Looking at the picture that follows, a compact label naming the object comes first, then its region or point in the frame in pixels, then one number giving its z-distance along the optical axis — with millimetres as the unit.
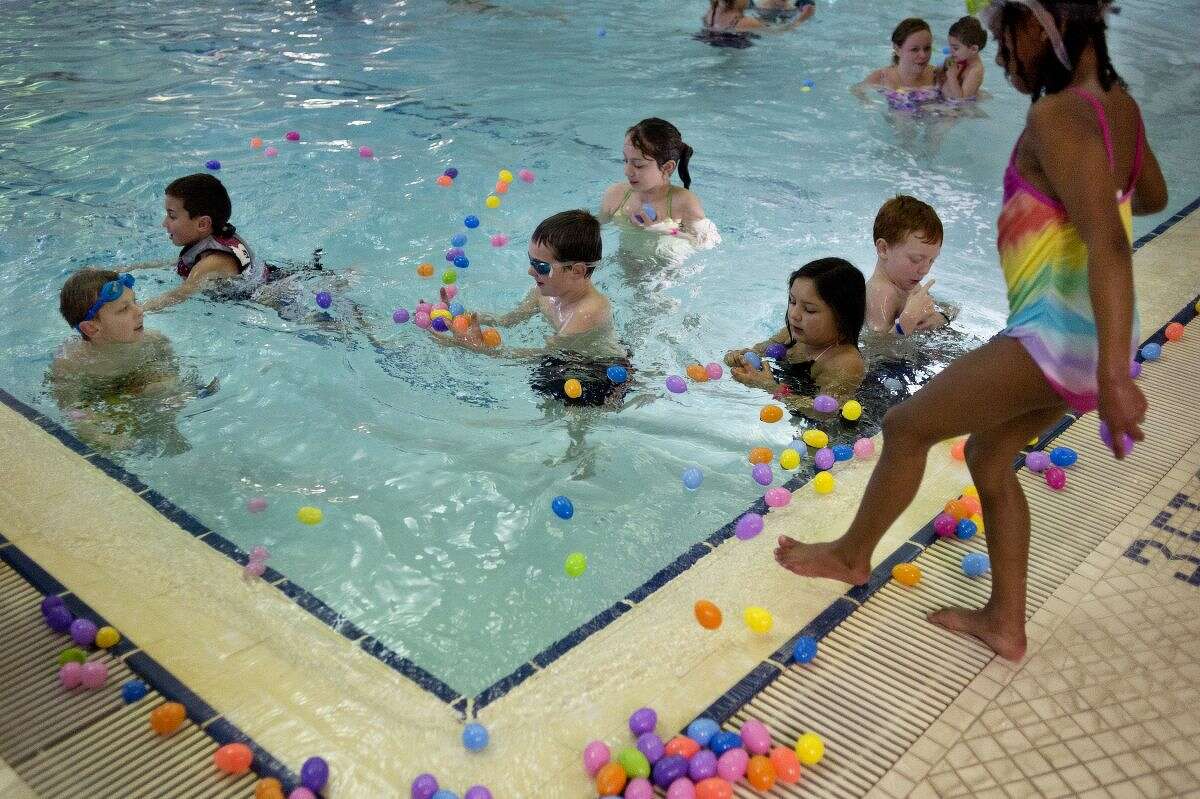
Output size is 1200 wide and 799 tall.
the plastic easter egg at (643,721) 2350
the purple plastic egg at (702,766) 2236
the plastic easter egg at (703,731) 2328
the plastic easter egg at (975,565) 2934
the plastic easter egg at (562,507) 3381
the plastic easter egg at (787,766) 2260
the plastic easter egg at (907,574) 2891
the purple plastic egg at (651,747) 2277
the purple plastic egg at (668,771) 2227
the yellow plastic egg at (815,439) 3740
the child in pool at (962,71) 8039
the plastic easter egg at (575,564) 3125
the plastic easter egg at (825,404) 3838
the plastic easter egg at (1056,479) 3336
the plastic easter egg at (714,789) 2178
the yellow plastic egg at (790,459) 3691
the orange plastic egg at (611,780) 2201
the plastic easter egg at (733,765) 2252
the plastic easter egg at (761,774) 2246
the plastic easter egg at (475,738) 2324
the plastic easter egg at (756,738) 2322
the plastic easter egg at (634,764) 2238
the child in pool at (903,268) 4105
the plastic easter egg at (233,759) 2240
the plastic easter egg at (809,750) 2303
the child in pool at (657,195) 5148
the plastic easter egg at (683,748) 2289
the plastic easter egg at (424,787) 2193
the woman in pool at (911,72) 8156
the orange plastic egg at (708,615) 2693
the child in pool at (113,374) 3848
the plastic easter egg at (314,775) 2199
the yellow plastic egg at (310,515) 3340
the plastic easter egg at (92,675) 2470
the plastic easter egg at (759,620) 2688
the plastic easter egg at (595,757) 2260
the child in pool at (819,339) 3768
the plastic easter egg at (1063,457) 3459
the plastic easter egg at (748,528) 3118
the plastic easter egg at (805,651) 2596
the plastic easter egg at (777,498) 3299
